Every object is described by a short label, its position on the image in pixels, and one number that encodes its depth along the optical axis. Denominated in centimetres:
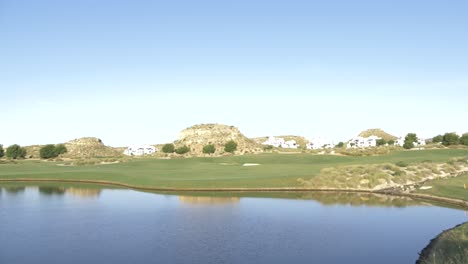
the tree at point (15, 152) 14475
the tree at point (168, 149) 16638
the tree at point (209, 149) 15562
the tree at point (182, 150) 16201
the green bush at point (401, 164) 6248
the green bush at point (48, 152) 14550
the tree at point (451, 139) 12588
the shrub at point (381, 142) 16565
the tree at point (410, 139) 12516
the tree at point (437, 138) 14761
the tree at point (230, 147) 14875
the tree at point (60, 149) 14988
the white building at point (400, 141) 18290
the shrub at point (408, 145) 12425
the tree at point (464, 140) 12291
